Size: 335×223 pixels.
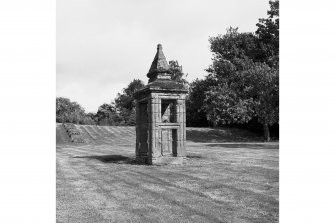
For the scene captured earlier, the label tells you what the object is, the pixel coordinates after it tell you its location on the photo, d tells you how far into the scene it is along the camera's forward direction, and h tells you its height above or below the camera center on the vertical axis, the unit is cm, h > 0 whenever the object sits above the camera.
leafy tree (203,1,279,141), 2902 +422
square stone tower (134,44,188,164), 1412 -7
